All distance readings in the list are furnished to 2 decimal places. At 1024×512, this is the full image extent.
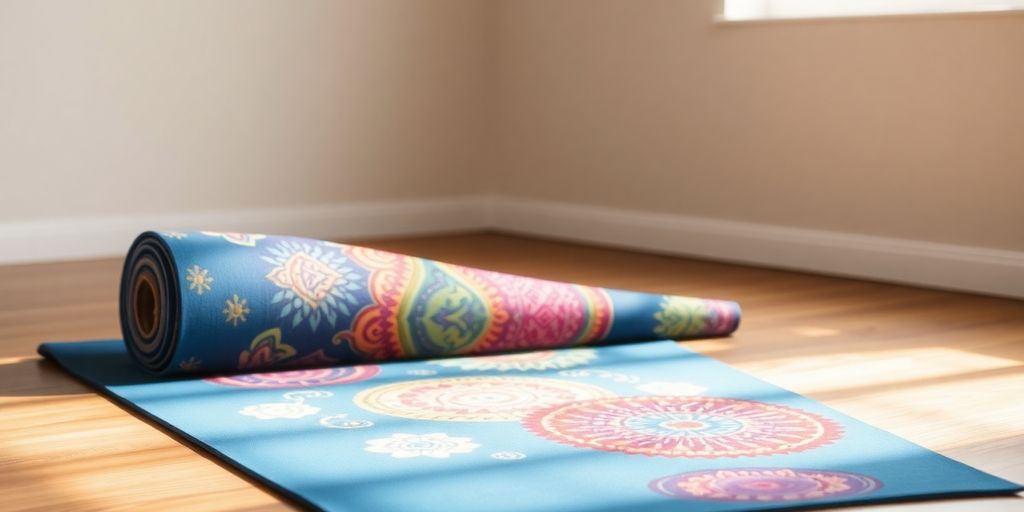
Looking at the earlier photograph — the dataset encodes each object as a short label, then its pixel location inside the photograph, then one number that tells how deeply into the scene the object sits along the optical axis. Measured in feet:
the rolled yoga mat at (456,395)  5.79
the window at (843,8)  12.25
